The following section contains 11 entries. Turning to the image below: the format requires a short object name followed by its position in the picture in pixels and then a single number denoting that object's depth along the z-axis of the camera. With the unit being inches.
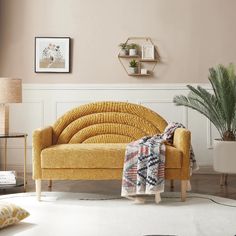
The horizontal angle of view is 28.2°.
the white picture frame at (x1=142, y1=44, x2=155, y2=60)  229.5
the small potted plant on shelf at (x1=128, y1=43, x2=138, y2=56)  228.0
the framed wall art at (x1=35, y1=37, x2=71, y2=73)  231.5
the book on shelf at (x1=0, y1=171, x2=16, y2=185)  182.1
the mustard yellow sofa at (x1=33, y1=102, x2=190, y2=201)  161.6
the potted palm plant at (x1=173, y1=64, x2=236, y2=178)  197.8
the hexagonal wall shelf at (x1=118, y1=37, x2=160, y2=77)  229.5
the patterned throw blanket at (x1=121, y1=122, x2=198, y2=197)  158.1
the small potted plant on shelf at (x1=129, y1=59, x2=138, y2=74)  229.5
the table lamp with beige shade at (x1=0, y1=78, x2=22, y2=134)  186.4
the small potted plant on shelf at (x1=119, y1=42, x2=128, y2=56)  229.1
